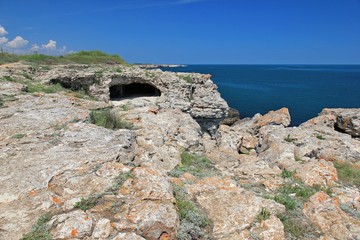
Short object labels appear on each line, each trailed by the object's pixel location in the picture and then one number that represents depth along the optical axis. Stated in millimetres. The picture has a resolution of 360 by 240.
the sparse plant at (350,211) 5991
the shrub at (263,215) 4844
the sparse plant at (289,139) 16261
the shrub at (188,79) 18734
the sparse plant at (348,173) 10633
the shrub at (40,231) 3619
